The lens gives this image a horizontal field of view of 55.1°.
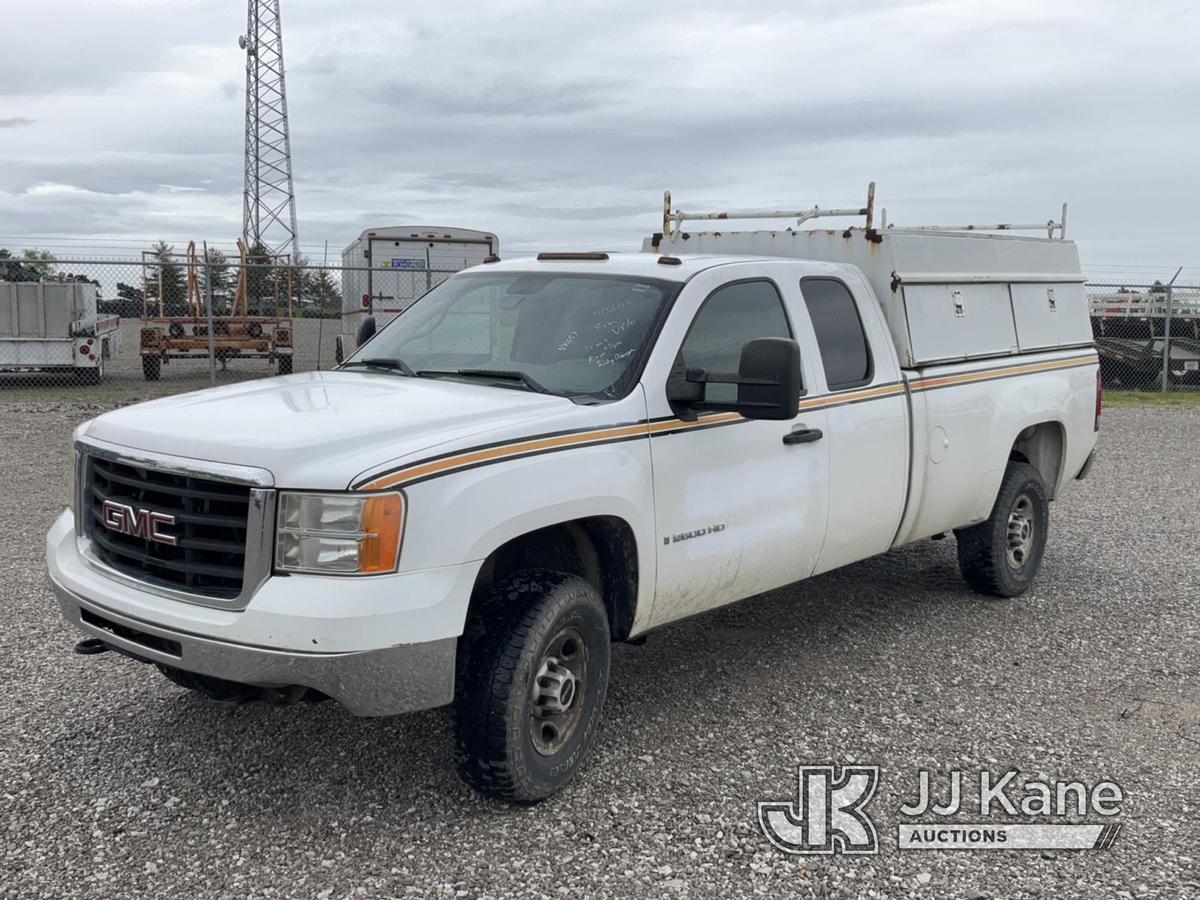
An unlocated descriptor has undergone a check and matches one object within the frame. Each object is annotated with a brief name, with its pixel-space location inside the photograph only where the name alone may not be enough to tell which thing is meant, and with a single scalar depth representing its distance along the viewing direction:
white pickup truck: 3.48
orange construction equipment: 18.53
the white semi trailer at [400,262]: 19.56
